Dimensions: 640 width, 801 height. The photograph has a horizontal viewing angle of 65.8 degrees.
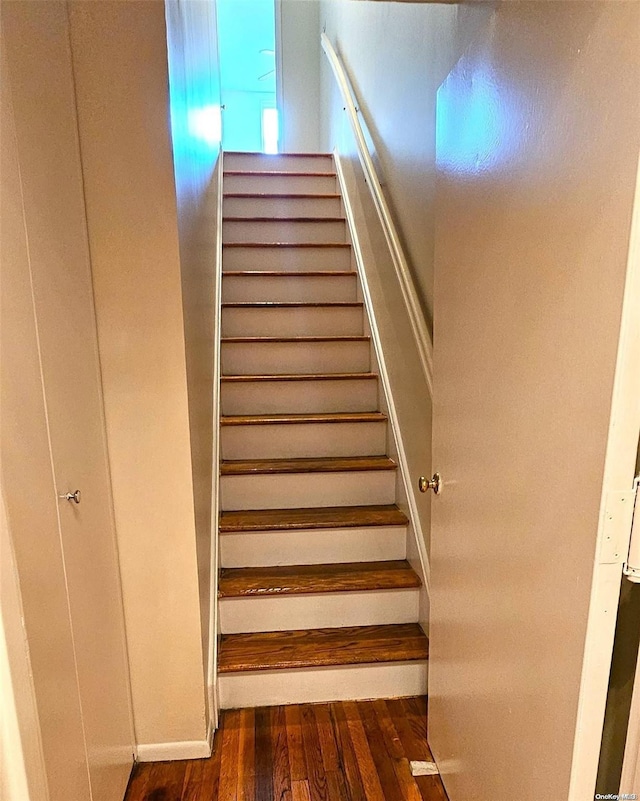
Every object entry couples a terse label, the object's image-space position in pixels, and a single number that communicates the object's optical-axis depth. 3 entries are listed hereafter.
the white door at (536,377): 0.66
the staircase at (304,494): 1.77
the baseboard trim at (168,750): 1.54
